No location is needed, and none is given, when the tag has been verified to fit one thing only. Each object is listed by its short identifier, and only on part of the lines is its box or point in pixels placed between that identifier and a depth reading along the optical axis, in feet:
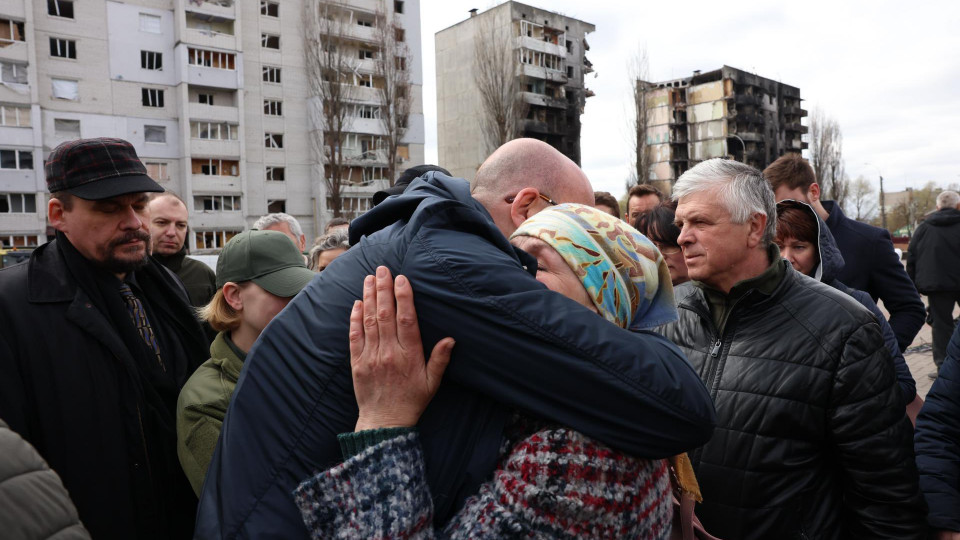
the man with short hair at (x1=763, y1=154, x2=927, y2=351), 14.33
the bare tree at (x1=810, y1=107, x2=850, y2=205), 203.51
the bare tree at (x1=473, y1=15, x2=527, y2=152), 136.77
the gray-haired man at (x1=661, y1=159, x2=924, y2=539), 7.43
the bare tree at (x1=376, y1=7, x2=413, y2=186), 128.26
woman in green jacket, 7.80
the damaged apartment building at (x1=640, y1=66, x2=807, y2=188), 240.73
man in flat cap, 7.96
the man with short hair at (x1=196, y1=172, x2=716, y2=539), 4.02
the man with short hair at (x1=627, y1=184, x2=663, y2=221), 21.56
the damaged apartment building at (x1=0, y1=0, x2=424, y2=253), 113.70
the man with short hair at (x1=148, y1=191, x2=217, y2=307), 16.84
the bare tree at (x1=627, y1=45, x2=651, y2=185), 138.31
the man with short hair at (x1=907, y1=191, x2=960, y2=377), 25.90
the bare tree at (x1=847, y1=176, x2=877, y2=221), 291.58
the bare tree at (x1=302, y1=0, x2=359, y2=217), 125.70
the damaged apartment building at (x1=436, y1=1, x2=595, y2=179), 177.27
